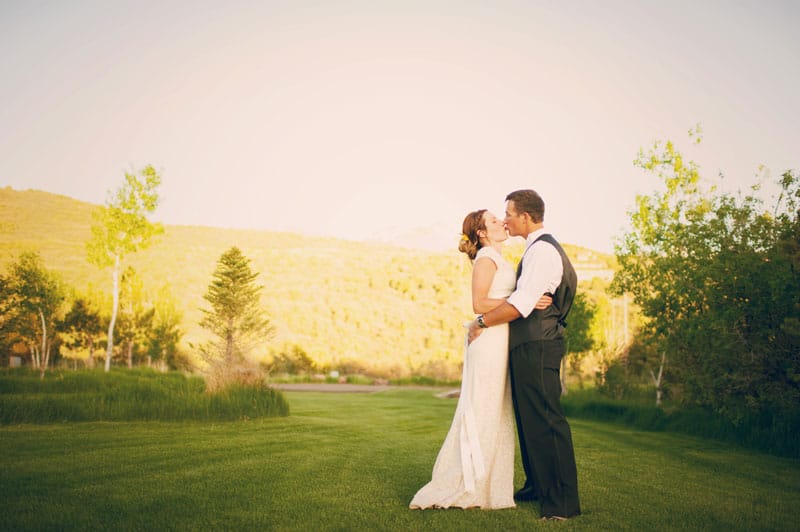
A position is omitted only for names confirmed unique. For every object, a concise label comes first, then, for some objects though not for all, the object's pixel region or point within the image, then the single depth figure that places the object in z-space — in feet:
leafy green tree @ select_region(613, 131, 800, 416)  24.79
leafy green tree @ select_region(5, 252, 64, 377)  48.08
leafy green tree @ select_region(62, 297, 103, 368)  70.54
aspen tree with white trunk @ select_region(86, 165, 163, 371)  59.72
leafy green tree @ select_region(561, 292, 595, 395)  53.72
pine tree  43.14
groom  13.48
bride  13.65
